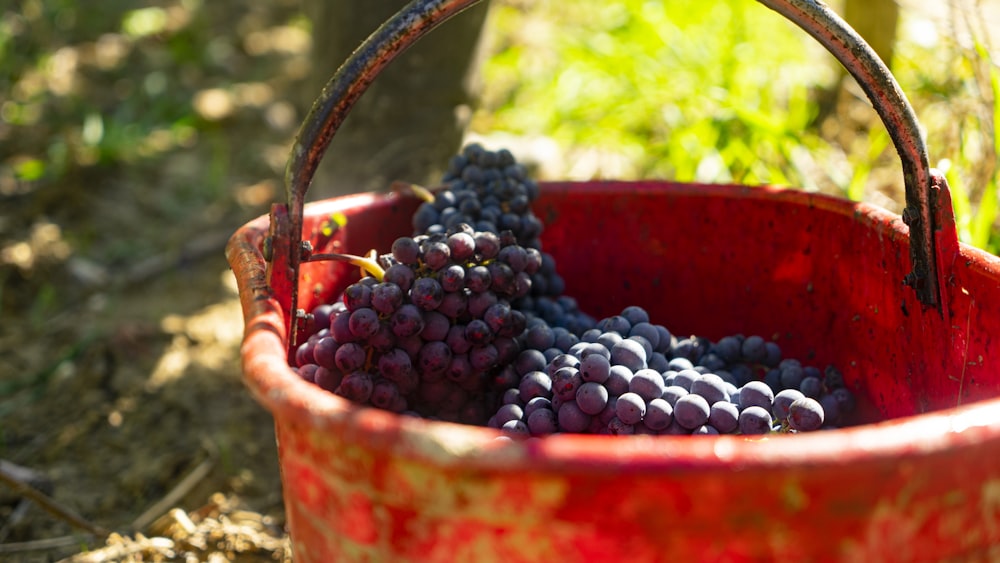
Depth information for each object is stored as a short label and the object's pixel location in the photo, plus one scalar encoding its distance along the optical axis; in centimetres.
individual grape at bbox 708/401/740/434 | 117
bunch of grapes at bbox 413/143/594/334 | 130
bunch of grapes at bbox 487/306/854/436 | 117
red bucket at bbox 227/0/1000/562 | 103
